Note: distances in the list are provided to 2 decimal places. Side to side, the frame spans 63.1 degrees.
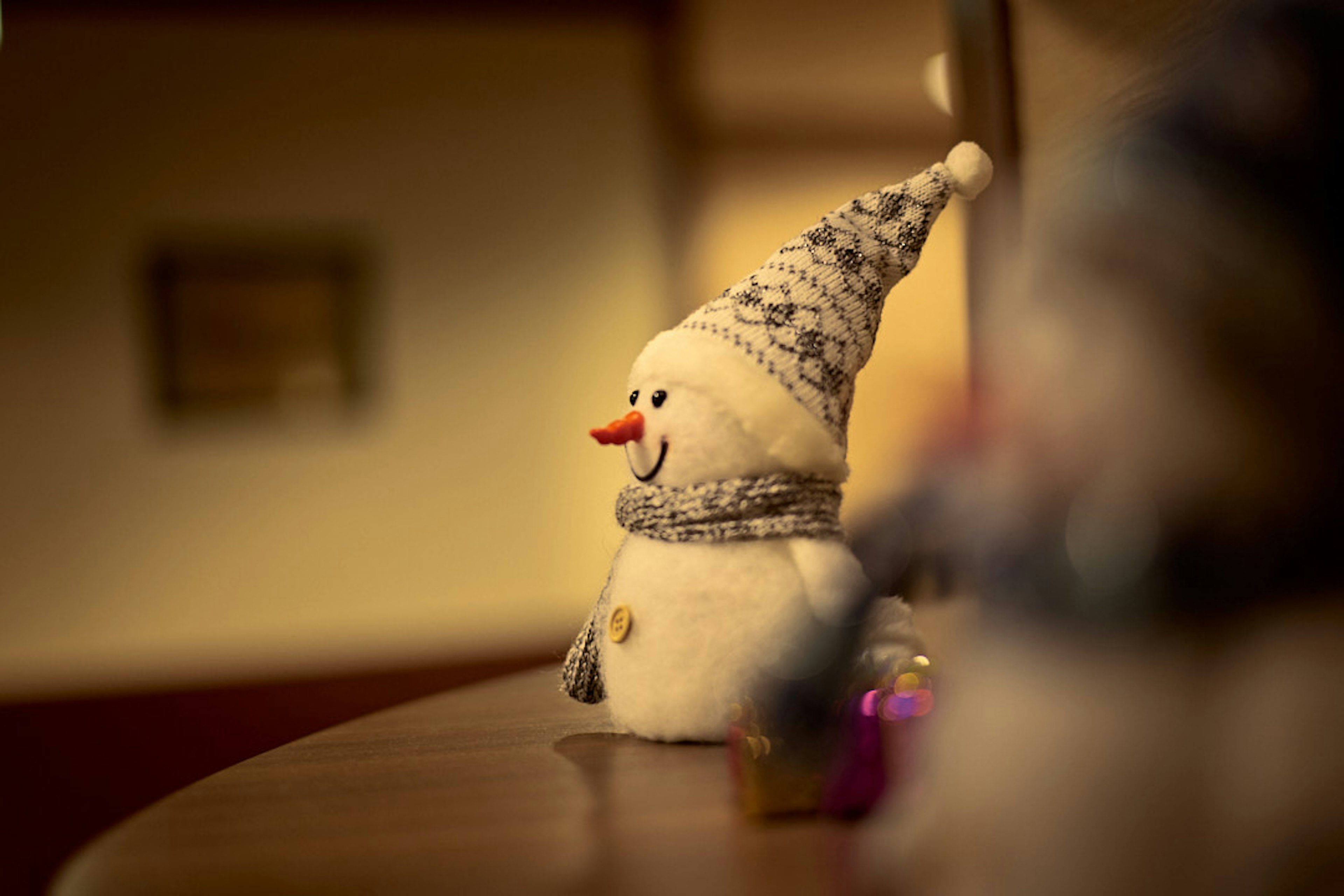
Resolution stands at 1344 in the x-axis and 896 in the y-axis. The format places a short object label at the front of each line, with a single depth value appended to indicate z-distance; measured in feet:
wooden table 1.18
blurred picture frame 9.81
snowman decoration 1.65
